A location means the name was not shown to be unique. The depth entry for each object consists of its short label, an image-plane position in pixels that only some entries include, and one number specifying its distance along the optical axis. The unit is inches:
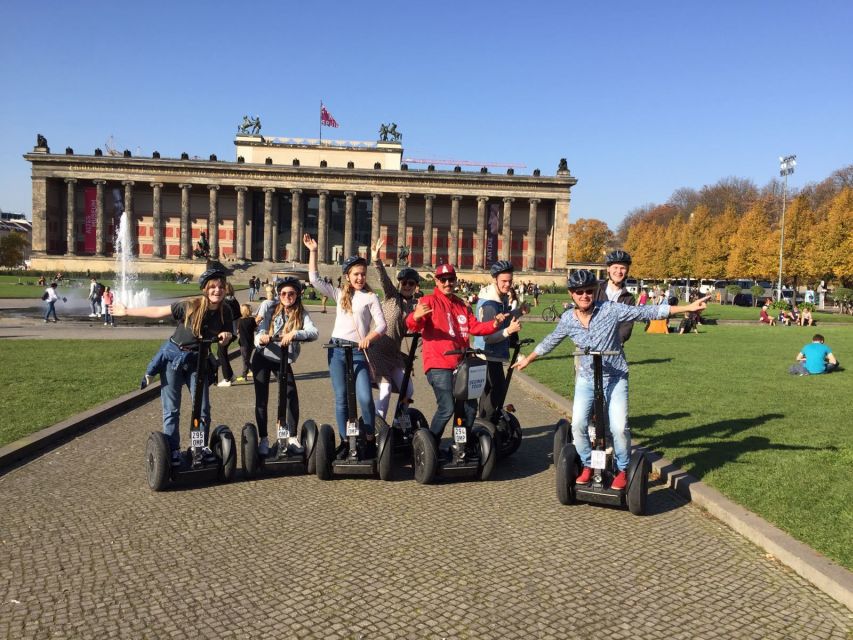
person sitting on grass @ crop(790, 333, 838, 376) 599.8
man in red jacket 262.7
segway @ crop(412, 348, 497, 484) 255.9
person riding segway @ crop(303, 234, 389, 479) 264.7
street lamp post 2174.0
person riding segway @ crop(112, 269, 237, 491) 250.8
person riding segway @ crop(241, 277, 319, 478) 267.9
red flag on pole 3474.4
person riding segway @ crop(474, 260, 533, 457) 301.9
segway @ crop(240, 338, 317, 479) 267.7
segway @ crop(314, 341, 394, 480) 263.9
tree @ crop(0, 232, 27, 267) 4104.3
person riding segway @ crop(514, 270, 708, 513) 235.3
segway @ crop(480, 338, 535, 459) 298.4
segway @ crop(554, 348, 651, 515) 231.5
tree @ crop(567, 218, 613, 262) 4837.6
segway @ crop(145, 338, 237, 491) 245.8
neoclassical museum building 3176.7
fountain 2839.6
